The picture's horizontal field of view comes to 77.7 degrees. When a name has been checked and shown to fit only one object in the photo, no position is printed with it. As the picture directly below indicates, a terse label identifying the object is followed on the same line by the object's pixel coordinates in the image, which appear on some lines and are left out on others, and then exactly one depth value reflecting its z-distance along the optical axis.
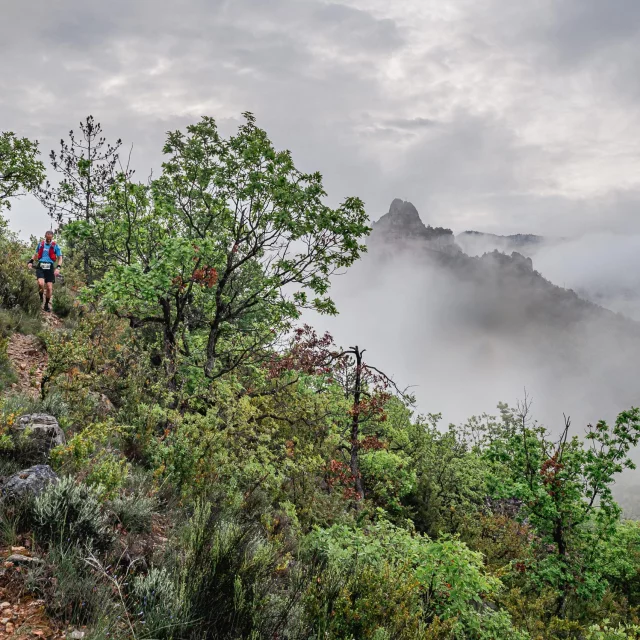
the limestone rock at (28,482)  3.67
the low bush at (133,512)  4.23
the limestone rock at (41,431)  4.65
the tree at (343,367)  10.63
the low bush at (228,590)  3.27
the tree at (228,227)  9.73
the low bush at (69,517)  3.48
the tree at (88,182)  17.05
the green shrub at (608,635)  5.72
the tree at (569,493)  10.31
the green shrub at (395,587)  3.89
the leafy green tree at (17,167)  20.17
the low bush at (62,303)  12.70
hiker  10.89
